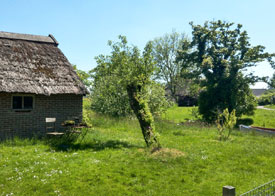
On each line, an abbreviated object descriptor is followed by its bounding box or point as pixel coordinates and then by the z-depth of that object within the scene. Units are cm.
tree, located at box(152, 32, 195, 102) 5291
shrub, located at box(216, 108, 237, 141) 1416
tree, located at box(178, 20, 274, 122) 2627
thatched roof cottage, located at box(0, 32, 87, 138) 1221
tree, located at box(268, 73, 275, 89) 2649
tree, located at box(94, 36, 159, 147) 1127
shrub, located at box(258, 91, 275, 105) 4622
